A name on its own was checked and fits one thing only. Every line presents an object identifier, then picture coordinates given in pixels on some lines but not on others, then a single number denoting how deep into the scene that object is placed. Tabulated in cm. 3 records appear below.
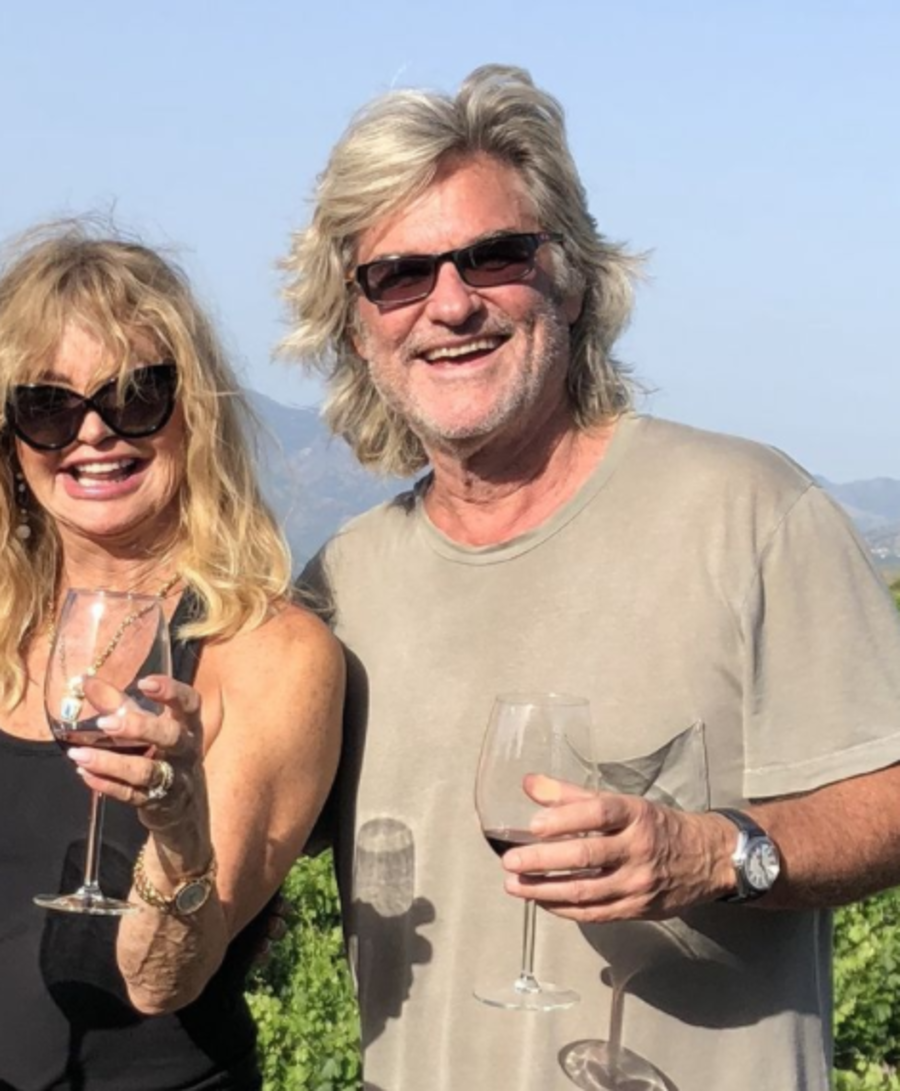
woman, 373
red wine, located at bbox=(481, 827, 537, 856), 328
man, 360
